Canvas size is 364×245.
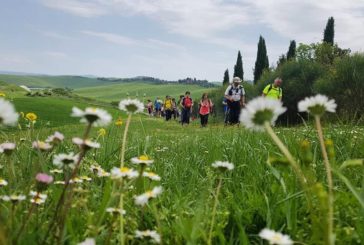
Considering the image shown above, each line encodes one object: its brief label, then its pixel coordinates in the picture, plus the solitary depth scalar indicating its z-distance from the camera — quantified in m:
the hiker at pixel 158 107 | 31.28
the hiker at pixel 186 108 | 19.08
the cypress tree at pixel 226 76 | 71.81
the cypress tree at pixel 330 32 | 43.95
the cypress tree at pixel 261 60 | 52.19
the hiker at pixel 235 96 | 12.63
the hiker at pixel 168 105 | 24.76
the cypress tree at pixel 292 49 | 51.28
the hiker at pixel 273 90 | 10.96
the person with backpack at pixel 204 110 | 16.81
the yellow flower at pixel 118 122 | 3.43
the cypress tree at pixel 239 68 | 59.33
